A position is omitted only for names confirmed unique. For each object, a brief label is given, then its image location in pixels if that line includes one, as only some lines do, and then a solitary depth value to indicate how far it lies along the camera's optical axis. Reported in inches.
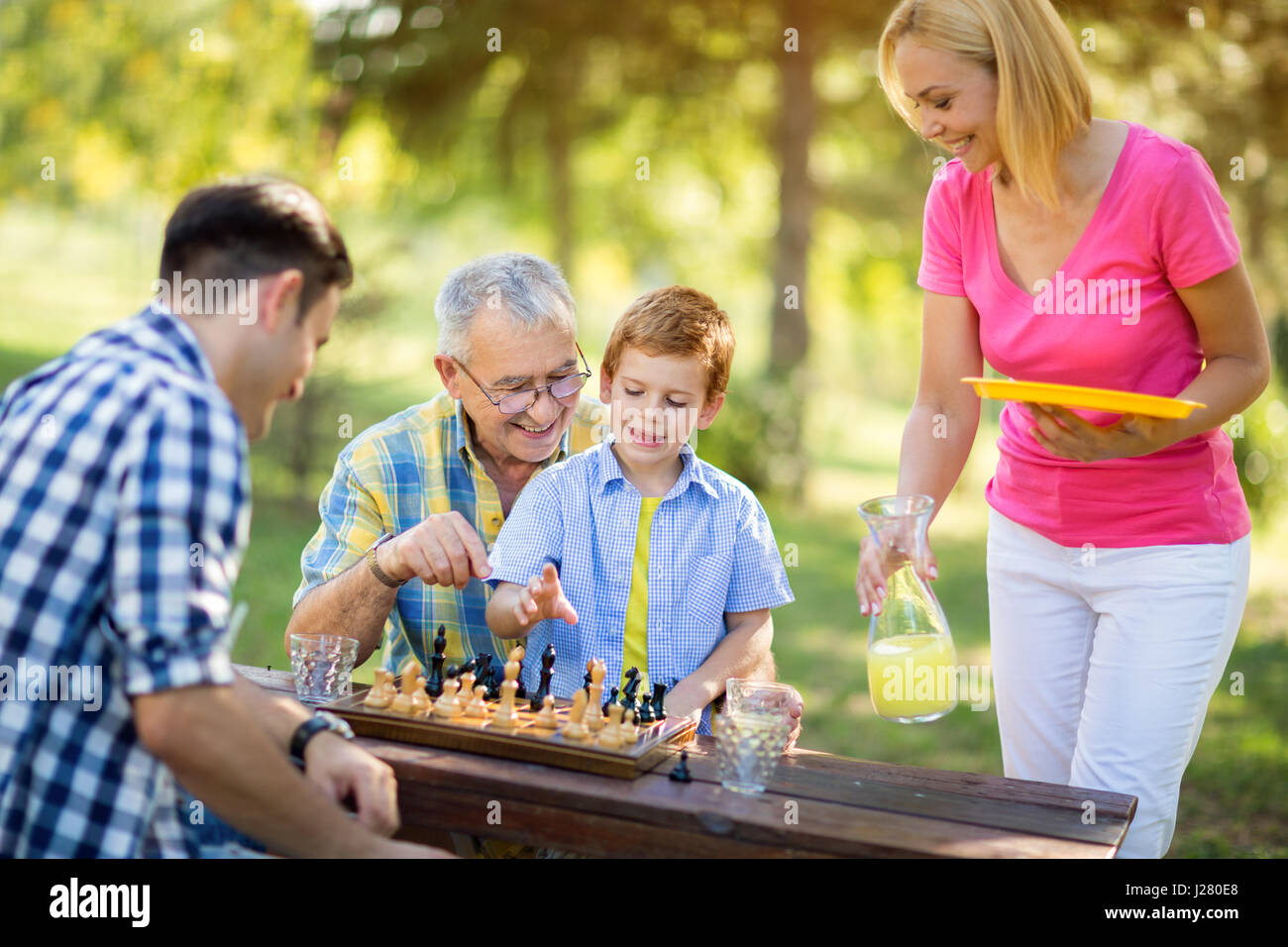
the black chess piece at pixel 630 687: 103.9
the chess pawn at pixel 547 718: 99.1
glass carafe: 97.3
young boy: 120.8
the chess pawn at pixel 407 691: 102.6
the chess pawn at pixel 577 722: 96.1
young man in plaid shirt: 72.7
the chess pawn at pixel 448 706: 101.1
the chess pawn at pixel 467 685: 103.3
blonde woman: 109.1
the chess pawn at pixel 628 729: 95.8
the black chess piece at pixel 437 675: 106.5
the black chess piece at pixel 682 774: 93.1
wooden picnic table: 85.0
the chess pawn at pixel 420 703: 102.4
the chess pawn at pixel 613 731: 95.2
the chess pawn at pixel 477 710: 102.0
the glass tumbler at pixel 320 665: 110.0
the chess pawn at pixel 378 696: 103.6
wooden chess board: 93.7
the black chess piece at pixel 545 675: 106.3
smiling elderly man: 125.7
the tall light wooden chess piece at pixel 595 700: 98.6
